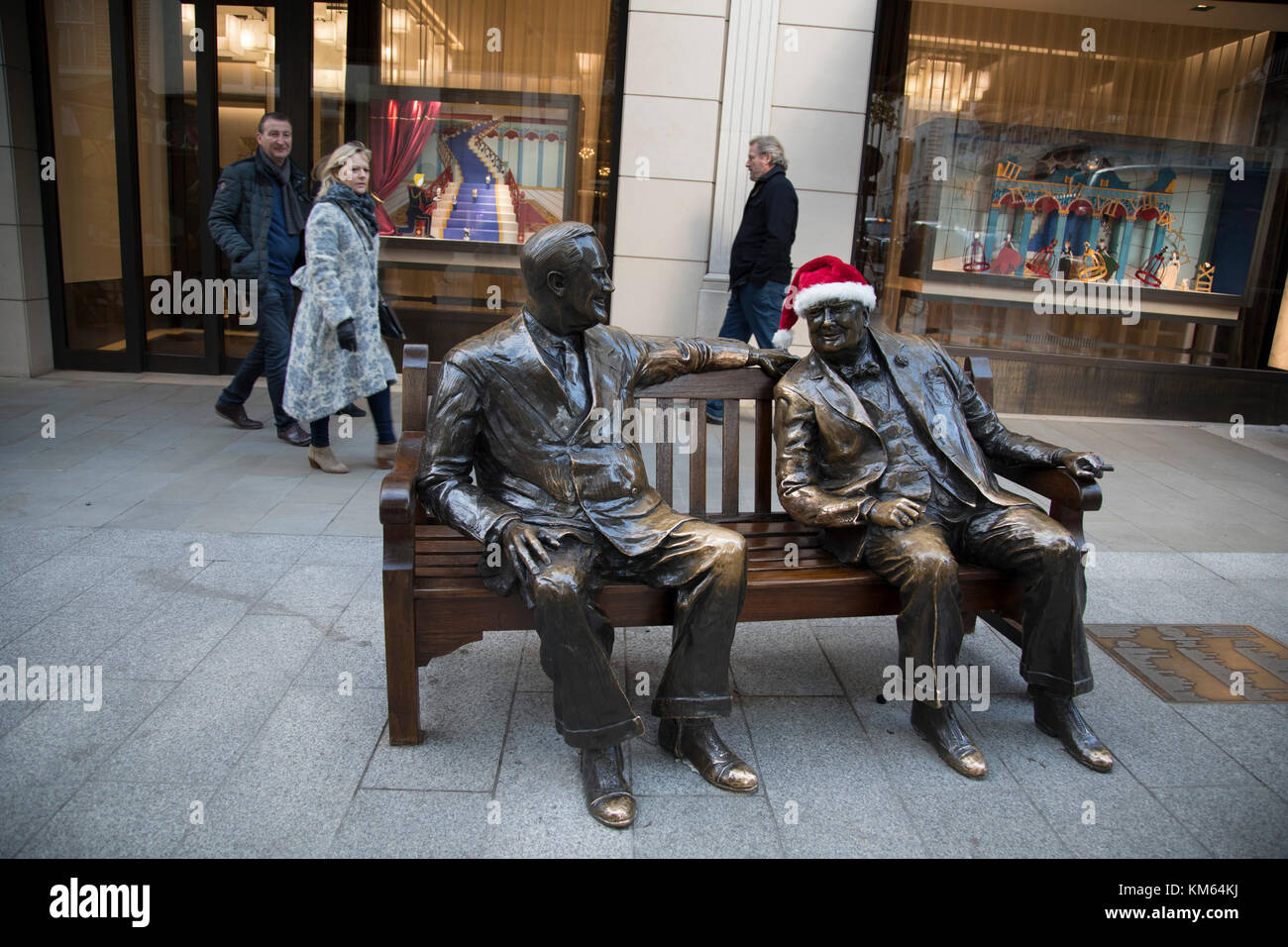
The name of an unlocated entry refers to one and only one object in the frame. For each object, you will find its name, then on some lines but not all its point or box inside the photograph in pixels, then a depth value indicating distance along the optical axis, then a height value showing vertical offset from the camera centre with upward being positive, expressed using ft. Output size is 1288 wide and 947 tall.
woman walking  17.62 -1.71
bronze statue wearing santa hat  9.87 -2.64
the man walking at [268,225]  19.71 -0.31
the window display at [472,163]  27.37 +1.65
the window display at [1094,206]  28.32 +1.54
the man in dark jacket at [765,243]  22.54 -0.07
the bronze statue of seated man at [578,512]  8.78 -2.76
